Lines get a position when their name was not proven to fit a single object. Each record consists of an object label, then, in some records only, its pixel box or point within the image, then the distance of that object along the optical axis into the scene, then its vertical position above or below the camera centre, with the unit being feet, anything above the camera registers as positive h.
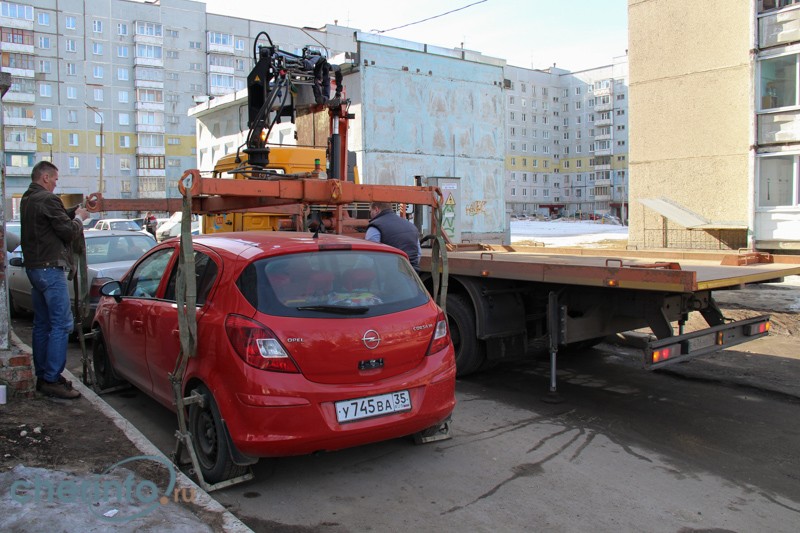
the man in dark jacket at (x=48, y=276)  16.76 -0.98
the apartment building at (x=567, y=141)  299.42 +49.04
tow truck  14.70 -1.27
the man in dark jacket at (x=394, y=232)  22.90 +0.25
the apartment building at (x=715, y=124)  51.65 +9.91
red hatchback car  11.94 -2.23
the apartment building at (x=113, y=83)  201.05 +53.48
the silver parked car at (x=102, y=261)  26.03 -0.96
